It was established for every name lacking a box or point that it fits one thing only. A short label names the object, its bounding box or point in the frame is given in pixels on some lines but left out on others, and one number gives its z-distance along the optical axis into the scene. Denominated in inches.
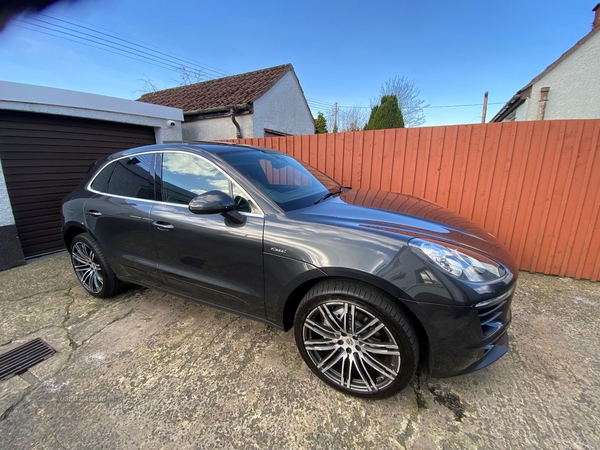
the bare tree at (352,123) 946.7
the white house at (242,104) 333.1
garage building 163.0
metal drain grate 82.7
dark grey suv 61.2
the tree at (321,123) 826.2
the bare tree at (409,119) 794.2
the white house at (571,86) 317.4
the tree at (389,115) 504.1
